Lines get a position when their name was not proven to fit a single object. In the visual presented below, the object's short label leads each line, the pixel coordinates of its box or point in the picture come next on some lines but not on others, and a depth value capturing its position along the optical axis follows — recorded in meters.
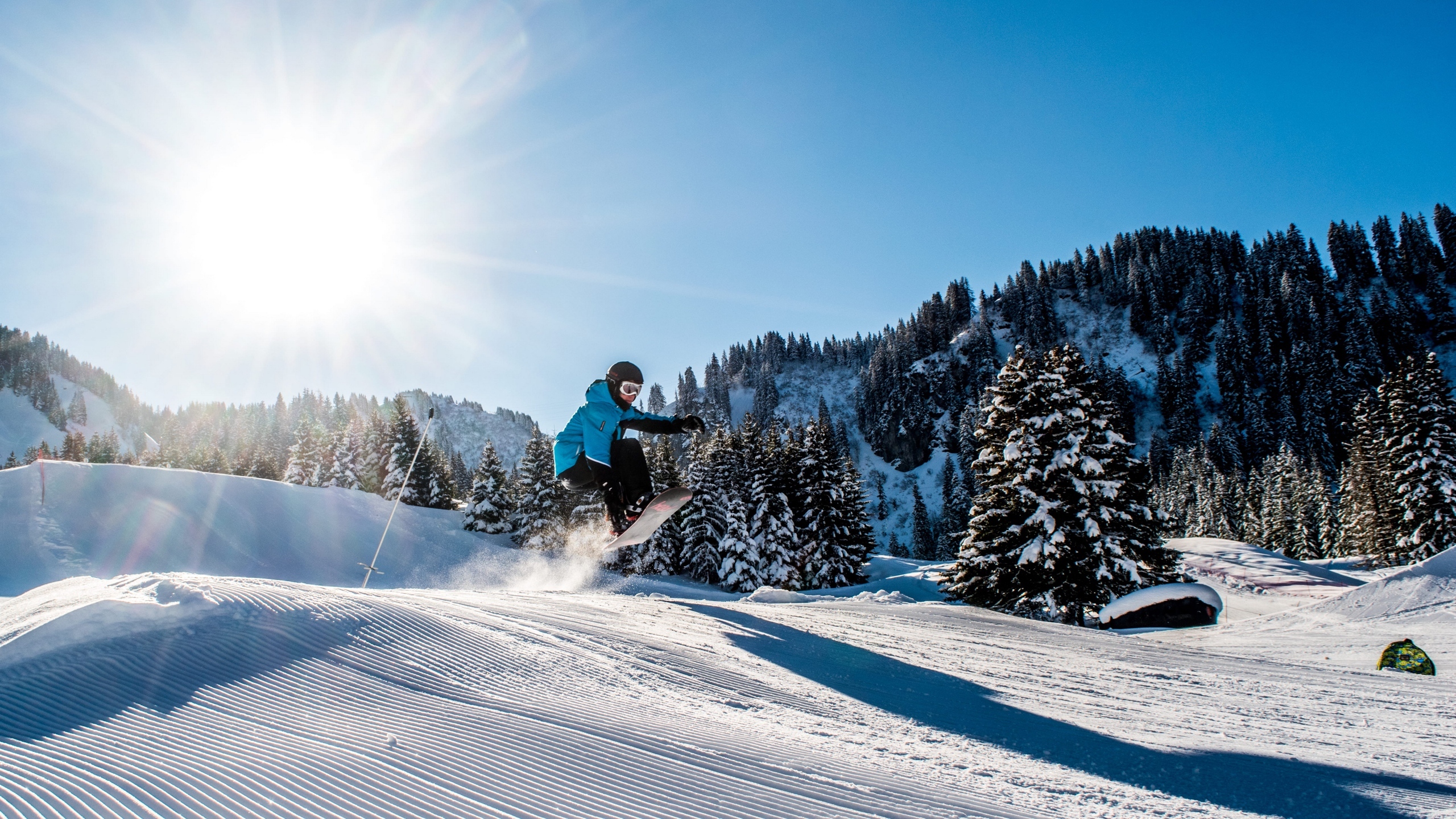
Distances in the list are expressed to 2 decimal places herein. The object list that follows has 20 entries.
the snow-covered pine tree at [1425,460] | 27.50
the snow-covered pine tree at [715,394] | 158.50
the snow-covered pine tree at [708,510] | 35.50
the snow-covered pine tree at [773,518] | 33.19
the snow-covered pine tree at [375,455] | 48.25
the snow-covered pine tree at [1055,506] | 17.64
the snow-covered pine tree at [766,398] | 157.88
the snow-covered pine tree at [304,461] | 51.72
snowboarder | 8.48
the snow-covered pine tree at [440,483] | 46.62
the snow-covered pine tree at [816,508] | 34.12
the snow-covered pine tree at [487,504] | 40.06
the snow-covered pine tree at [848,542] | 34.34
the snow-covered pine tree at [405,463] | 44.09
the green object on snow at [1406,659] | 8.70
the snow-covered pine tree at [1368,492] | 33.59
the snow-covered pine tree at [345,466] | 48.66
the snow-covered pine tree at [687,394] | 165.12
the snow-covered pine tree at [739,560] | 32.62
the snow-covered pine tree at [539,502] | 37.59
